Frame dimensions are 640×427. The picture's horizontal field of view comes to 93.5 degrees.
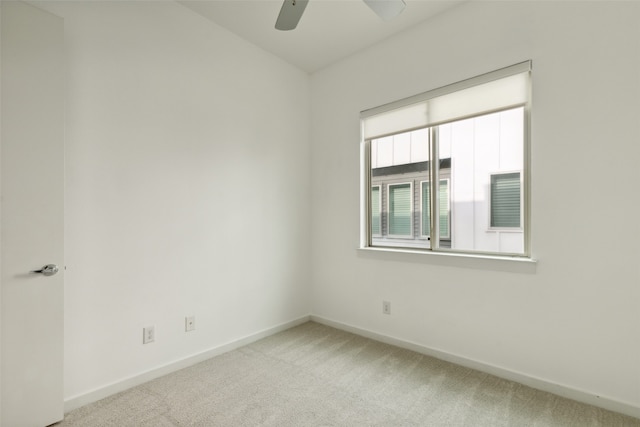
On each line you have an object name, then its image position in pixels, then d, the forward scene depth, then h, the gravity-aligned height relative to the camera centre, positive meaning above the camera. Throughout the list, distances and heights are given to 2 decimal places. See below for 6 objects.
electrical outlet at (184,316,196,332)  2.39 -0.89
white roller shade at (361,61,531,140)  2.17 +0.89
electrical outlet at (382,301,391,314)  2.82 -0.91
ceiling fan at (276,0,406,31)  1.59 +1.11
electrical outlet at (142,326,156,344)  2.16 -0.88
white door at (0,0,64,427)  1.58 +0.00
